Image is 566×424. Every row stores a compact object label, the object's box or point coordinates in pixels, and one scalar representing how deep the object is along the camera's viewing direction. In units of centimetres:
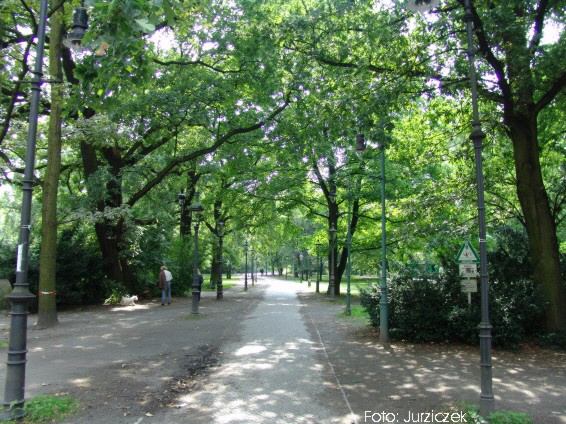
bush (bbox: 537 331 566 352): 942
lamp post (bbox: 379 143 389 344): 1065
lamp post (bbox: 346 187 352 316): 1715
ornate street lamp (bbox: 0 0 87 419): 523
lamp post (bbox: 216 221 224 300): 2409
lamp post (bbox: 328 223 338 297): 2427
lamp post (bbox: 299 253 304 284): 6242
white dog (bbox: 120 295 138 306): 1923
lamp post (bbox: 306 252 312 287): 5449
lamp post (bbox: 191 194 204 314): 1591
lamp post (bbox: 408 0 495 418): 532
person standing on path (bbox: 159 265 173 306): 2010
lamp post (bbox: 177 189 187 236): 2837
